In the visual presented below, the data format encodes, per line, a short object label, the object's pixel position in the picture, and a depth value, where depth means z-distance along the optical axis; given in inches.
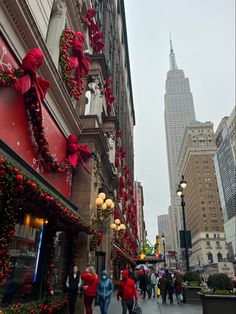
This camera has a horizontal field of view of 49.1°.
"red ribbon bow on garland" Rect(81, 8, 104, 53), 691.2
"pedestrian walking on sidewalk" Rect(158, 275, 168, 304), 635.7
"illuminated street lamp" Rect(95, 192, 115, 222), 495.9
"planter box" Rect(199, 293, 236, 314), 354.3
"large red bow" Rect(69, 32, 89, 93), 498.0
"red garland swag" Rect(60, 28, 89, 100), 467.8
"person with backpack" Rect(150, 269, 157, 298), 765.3
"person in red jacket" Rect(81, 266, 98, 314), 355.9
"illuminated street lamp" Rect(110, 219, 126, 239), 727.7
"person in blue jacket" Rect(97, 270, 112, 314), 363.9
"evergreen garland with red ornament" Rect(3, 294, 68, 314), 267.8
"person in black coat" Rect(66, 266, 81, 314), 364.0
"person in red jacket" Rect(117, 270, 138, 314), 358.0
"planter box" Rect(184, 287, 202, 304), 625.1
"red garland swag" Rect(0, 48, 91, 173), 276.1
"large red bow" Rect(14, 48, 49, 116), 279.9
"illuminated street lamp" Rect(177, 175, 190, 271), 656.6
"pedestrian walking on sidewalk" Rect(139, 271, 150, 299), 765.3
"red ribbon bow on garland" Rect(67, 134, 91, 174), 467.6
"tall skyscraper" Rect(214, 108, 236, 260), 3846.0
